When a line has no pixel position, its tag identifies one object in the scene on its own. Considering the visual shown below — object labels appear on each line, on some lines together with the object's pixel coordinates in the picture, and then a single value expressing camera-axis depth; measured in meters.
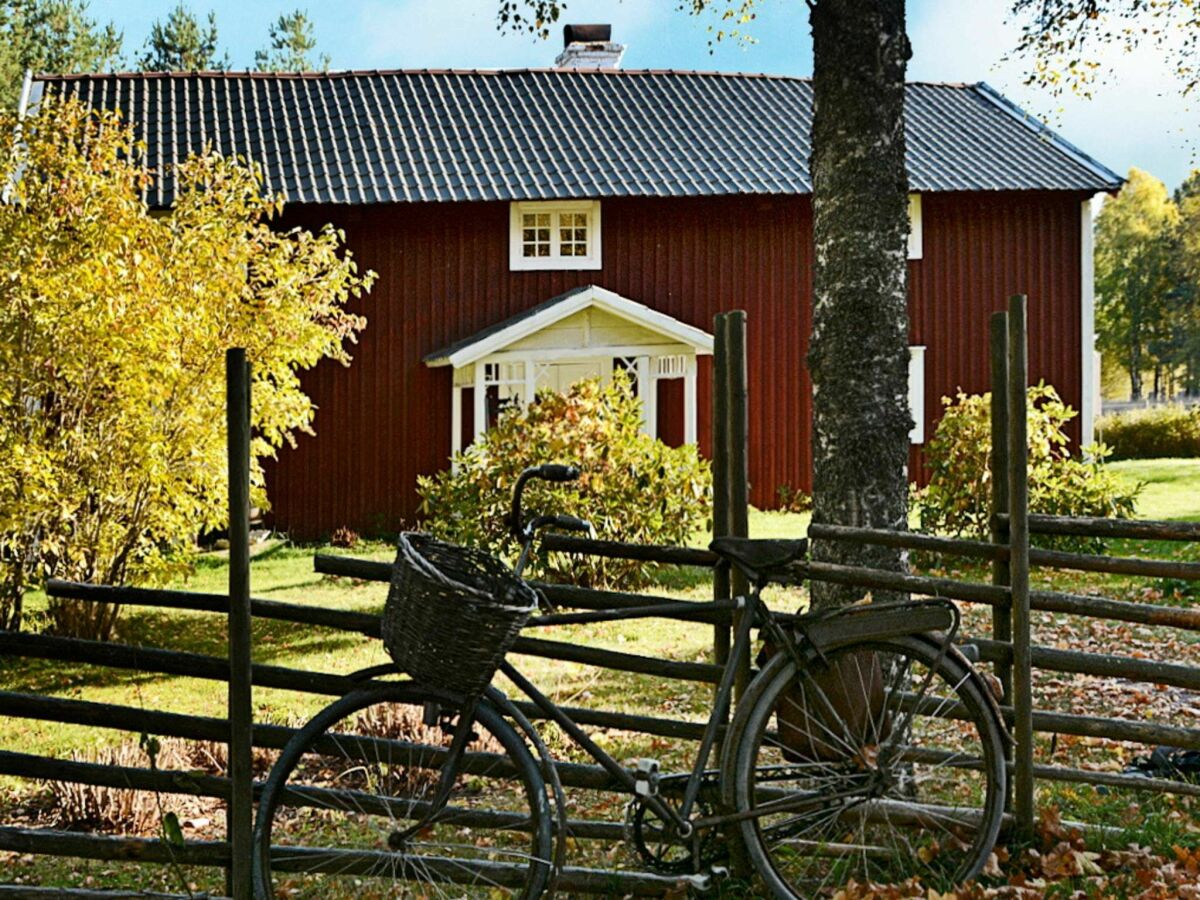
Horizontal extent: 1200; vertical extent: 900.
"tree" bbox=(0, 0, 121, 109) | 37.91
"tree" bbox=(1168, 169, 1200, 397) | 47.78
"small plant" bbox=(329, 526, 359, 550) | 18.16
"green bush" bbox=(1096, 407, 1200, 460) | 28.92
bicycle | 4.05
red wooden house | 18.98
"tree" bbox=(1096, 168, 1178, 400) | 54.03
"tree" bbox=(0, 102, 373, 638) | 10.30
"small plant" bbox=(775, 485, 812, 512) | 19.89
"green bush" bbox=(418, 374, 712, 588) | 12.50
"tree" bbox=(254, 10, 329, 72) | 46.78
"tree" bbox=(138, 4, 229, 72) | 44.16
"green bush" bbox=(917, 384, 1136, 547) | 14.23
